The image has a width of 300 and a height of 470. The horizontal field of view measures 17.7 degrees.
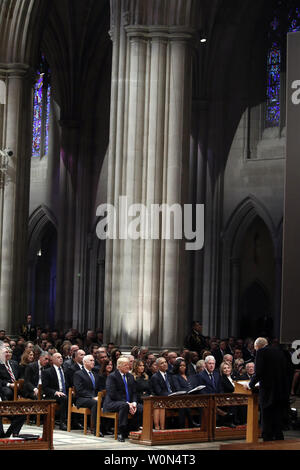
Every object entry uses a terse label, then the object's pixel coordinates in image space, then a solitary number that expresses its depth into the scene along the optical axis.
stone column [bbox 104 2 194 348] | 20.09
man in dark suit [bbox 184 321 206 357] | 19.59
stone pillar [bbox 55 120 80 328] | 33.19
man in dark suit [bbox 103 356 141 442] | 13.73
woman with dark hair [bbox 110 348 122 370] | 16.81
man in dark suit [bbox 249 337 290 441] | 11.52
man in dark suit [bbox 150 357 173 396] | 14.60
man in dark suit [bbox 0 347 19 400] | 14.38
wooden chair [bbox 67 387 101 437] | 14.31
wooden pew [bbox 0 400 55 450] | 11.62
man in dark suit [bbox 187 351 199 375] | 16.06
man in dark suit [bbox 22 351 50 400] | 15.05
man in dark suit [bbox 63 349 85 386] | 15.05
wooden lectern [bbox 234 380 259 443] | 11.92
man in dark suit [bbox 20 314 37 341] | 24.33
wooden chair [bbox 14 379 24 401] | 15.28
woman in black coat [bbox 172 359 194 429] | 14.59
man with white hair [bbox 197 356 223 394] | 14.92
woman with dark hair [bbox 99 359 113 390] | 14.92
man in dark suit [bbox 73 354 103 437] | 14.47
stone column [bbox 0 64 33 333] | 24.45
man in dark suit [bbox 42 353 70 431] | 14.85
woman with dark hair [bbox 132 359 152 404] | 14.80
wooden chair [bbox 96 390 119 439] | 13.86
